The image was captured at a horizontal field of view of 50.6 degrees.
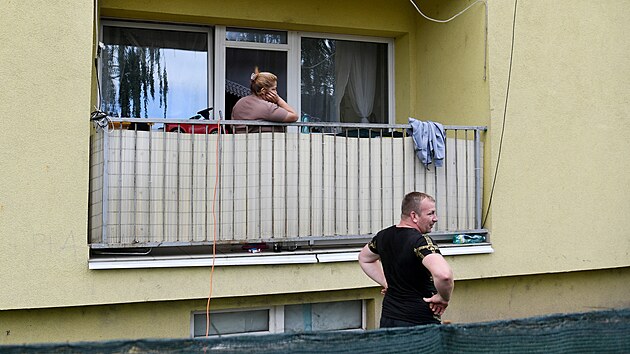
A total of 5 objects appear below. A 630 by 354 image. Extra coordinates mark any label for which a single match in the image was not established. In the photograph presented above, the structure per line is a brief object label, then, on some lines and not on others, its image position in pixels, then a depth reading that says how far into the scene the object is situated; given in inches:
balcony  203.5
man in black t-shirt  162.7
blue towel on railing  232.7
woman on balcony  217.2
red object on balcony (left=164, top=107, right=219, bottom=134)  216.2
